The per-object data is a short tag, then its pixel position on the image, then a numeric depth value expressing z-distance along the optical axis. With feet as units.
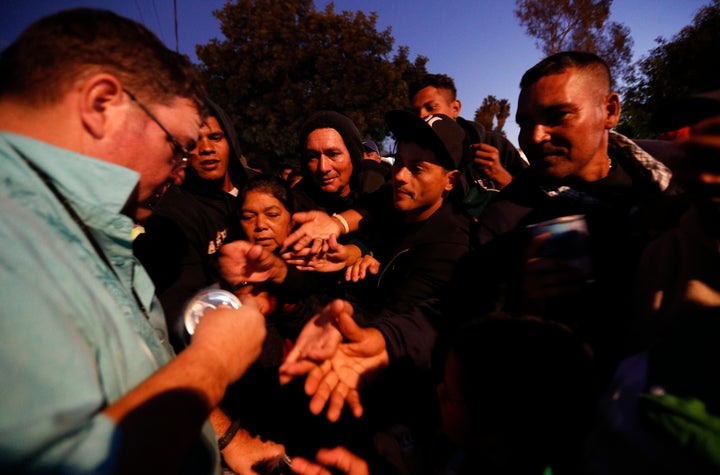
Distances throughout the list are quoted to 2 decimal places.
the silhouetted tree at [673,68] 40.22
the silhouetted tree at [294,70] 65.57
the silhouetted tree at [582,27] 75.00
